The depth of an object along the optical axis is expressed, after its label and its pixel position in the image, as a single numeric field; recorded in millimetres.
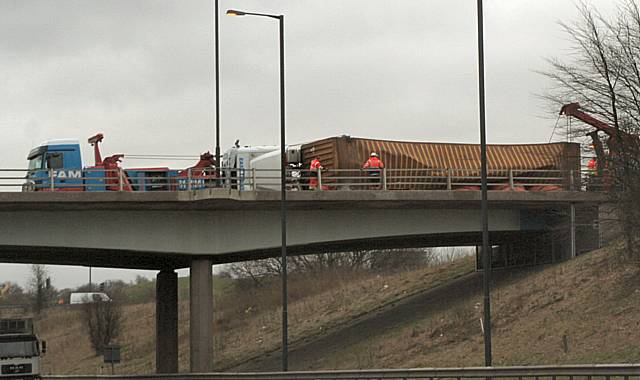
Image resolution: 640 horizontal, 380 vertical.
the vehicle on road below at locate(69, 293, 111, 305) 124788
